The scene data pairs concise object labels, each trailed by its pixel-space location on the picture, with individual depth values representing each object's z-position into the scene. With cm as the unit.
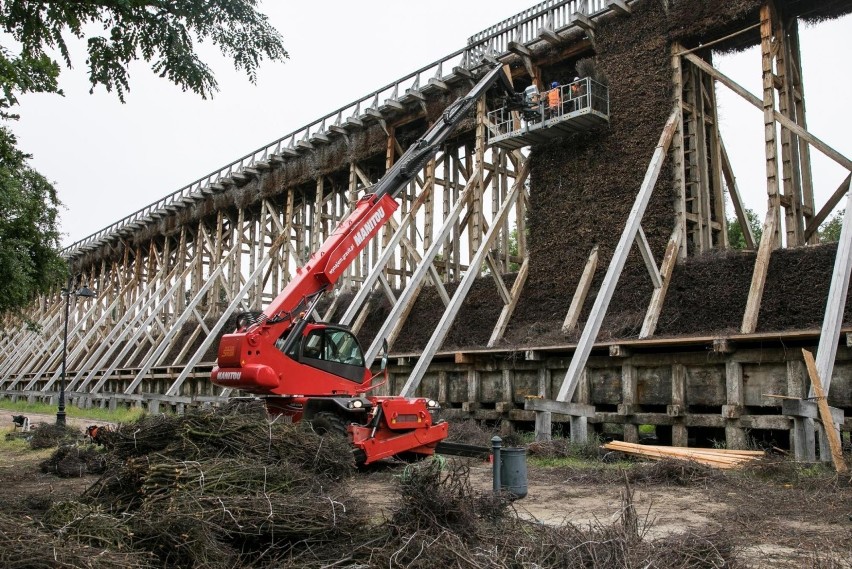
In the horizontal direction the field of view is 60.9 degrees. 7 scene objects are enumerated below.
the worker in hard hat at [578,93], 1690
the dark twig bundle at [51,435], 1420
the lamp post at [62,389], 1795
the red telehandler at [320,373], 967
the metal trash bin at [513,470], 697
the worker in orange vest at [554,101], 1709
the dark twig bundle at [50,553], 385
